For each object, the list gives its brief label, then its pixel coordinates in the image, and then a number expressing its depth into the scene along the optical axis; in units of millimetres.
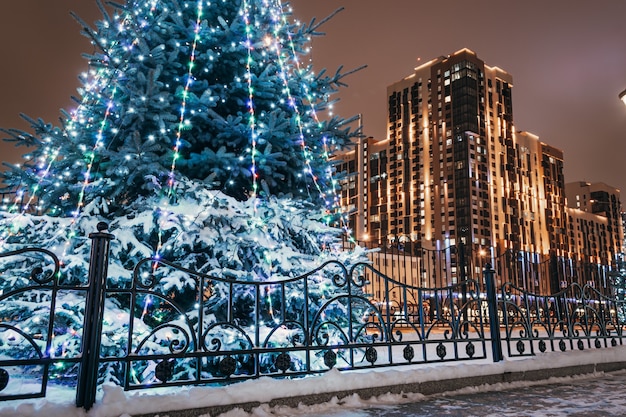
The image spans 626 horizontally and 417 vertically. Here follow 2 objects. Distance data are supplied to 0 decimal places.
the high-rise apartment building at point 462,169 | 86500
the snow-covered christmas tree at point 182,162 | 3889
